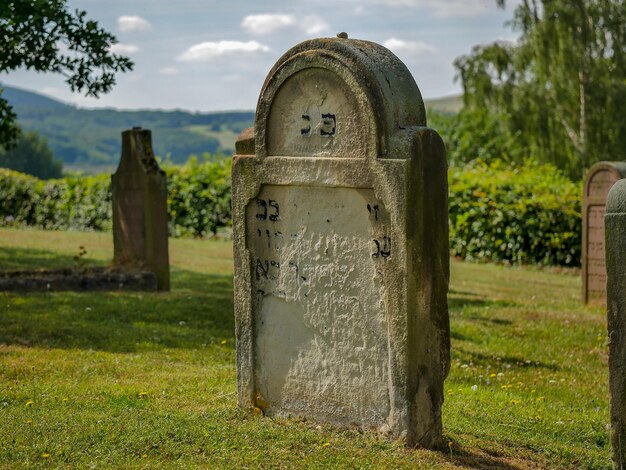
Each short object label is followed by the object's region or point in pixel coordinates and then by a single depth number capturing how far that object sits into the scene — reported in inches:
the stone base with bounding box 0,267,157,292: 516.1
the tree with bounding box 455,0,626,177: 1188.5
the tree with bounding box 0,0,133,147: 480.1
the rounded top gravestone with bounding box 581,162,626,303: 561.6
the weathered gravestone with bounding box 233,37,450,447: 241.3
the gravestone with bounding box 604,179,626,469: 221.5
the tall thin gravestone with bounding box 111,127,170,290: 554.3
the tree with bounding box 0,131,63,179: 2834.6
